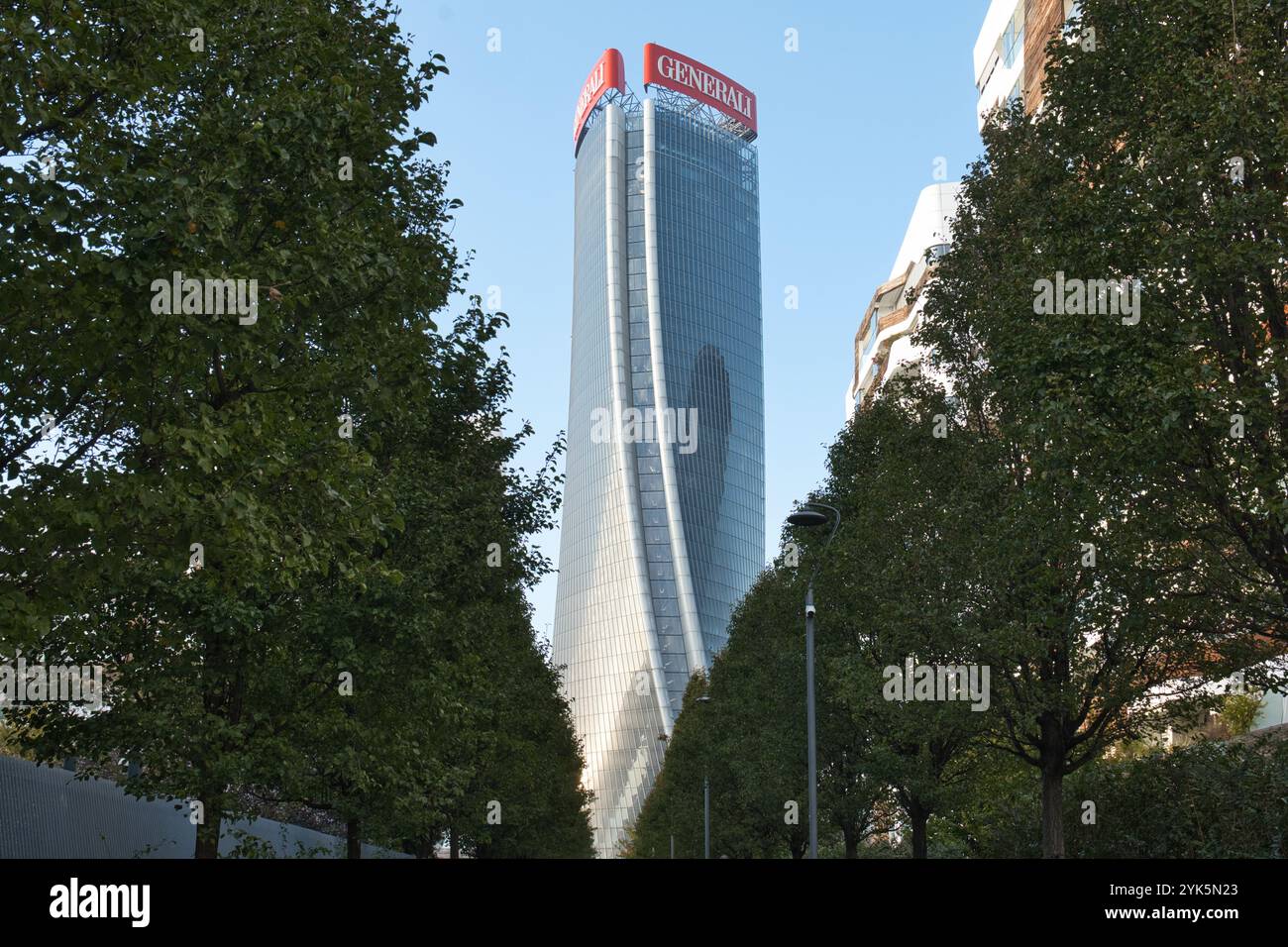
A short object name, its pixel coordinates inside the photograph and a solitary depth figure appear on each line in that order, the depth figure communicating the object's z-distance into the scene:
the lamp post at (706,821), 65.50
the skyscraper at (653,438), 169.38
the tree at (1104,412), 18.48
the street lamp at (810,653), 30.52
